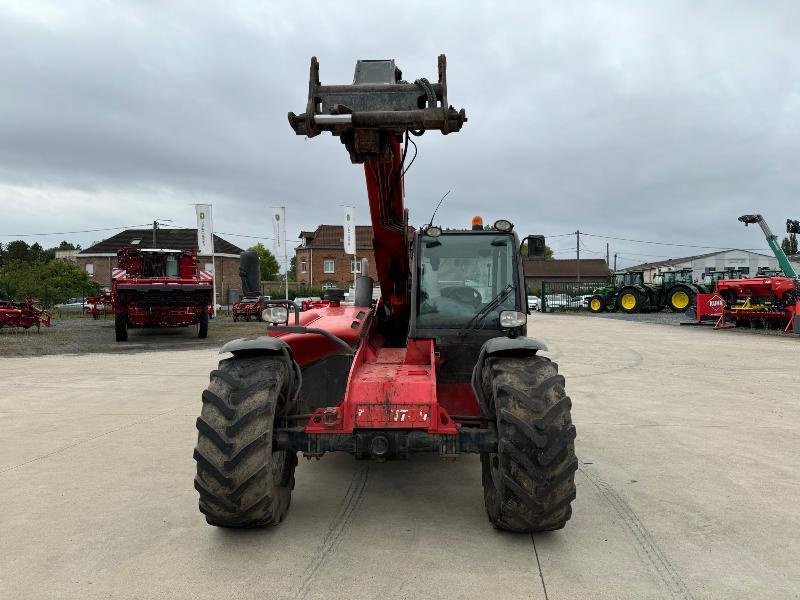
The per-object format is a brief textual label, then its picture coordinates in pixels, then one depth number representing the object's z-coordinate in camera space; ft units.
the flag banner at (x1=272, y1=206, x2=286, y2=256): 81.15
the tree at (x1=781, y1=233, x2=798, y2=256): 271.90
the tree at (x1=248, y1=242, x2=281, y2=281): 241.49
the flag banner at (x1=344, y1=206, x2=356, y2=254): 84.31
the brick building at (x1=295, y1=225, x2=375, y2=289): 195.52
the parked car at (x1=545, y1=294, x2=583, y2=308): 145.79
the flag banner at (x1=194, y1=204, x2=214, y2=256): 84.38
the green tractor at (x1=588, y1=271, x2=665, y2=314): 111.96
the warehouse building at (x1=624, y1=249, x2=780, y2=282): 212.02
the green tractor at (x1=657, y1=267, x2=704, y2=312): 106.01
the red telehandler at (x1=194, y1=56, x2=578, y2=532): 11.94
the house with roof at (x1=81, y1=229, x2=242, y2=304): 180.96
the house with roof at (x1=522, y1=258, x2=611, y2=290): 242.99
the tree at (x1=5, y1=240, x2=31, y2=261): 213.54
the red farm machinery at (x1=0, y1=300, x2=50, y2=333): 64.13
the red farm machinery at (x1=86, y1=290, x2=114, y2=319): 81.51
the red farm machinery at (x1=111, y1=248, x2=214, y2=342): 57.36
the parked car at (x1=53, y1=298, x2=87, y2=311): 144.85
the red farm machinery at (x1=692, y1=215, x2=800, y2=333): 69.56
